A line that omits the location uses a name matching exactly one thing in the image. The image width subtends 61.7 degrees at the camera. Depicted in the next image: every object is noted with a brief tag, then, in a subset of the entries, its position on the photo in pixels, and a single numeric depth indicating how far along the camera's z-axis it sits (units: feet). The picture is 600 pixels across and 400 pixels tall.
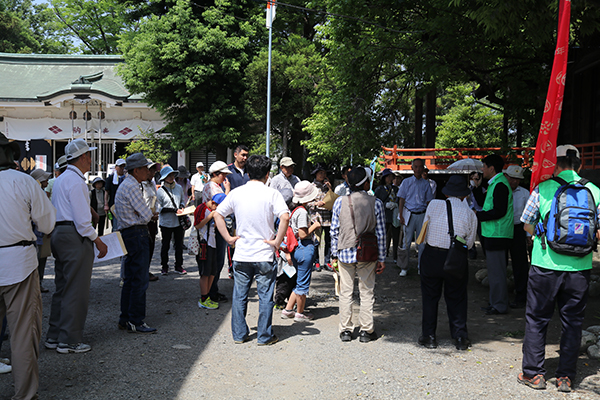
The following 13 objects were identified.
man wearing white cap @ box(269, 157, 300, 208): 26.11
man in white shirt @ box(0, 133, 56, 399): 12.30
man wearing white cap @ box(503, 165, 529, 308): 23.09
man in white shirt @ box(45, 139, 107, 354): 15.87
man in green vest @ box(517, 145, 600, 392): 13.80
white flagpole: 58.65
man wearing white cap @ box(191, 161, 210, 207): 43.00
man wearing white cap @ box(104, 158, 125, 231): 33.42
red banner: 14.42
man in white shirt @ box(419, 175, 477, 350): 17.02
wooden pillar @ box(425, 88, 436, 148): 56.54
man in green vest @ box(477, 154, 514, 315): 21.09
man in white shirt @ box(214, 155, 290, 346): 16.89
